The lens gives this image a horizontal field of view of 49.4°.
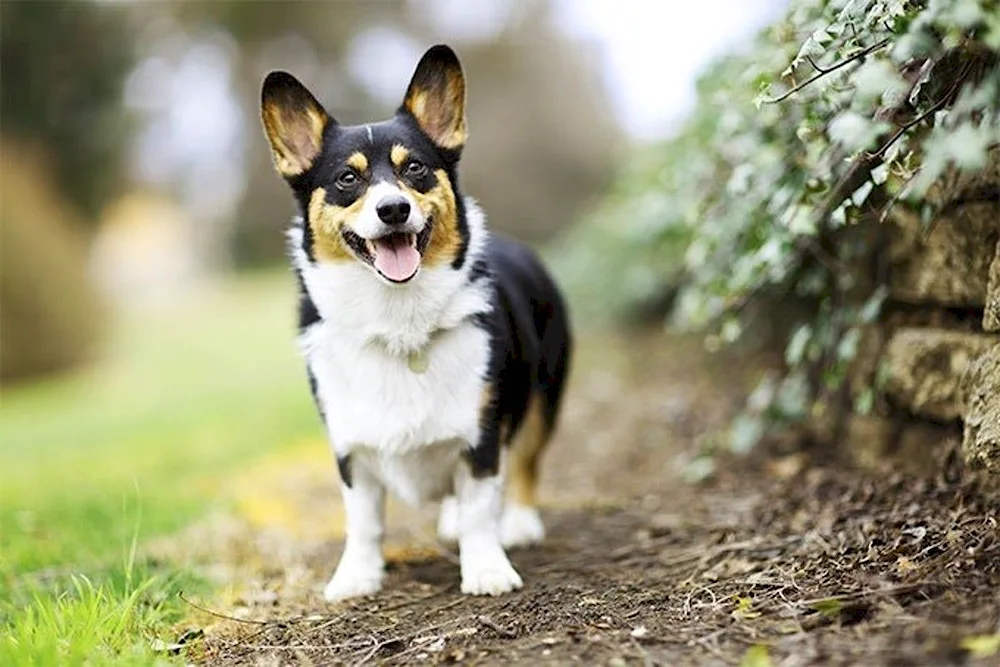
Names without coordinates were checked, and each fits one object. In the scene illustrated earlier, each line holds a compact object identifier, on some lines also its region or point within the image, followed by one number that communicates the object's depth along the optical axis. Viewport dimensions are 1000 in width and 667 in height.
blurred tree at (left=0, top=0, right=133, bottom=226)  13.08
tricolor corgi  3.31
